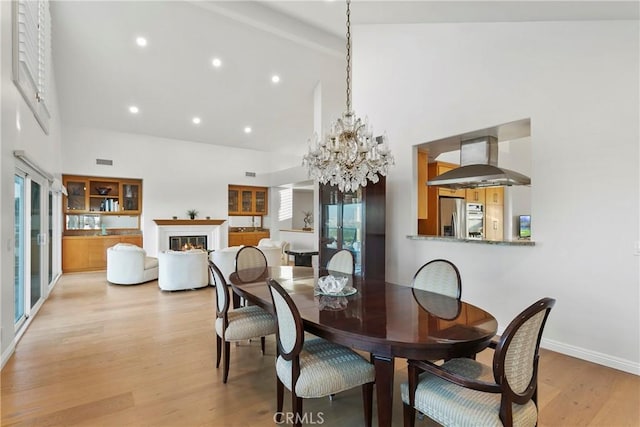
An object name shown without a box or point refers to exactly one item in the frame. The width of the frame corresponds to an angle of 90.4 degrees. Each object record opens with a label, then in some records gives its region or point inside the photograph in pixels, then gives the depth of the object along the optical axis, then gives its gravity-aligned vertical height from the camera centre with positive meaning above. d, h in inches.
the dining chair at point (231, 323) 97.4 -34.4
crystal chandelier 107.3 +21.0
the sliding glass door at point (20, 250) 140.7 -15.9
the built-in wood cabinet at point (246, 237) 359.3 -24.9
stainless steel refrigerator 197.2 -1.1
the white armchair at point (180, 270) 212.2 -37.0
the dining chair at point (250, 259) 146.0 -20.8
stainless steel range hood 133.0 +19.1
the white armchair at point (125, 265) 230.2 -35.9
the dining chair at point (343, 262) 131.4 -20.0
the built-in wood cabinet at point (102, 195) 289.8 +19.5
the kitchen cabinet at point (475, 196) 234.1 +14.7
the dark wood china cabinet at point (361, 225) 168.2 -5.4
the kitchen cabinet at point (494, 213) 252.7 +1.7
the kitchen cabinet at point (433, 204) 191.6 +6.9
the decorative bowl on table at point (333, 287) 92.7 -21.3
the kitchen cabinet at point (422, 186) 172.2 +16.1
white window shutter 117.5 +71.2
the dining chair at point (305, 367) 67.4 -33.9
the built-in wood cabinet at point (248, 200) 370.9 +18.3
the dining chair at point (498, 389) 52.2 -31.7
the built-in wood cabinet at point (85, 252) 276.1 -31.7
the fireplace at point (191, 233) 313.9 -18.0
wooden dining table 59.8 -23.6
